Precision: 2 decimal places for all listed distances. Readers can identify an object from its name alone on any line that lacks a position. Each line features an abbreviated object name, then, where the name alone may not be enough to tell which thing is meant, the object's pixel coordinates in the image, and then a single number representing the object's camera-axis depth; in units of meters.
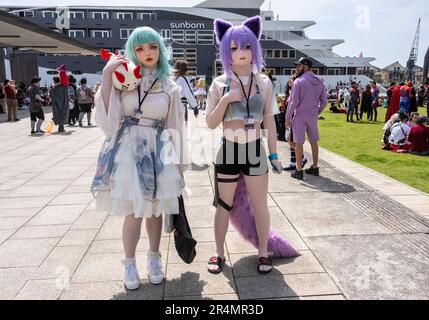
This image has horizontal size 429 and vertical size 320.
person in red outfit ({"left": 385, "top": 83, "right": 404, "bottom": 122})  13.90
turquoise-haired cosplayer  2.61
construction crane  80.82
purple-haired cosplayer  2.84
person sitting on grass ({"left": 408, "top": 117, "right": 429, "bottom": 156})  8.59
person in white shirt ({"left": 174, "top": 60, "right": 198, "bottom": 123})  6.22
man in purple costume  5.74
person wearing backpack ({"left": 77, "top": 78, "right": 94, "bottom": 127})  13.76
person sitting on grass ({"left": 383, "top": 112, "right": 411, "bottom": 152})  9.03
